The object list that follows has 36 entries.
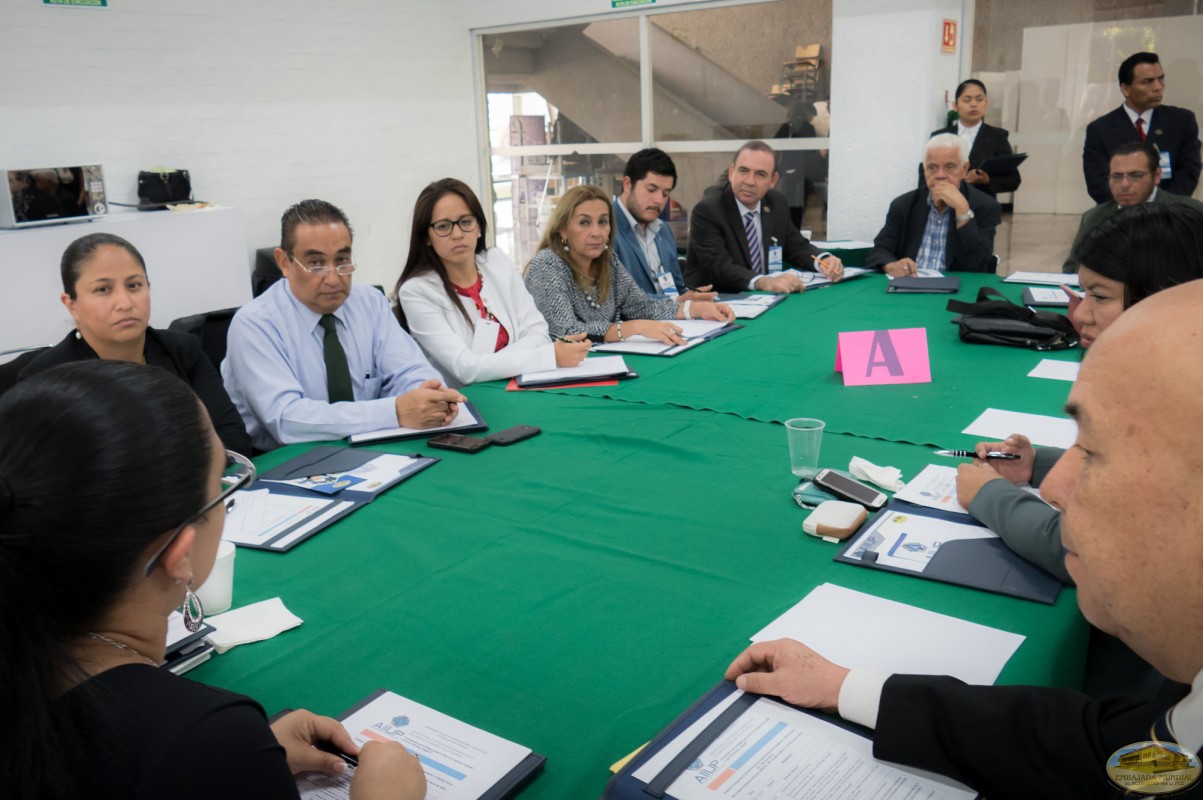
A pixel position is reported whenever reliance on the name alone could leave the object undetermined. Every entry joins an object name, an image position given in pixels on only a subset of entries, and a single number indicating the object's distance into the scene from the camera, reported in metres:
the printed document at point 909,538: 1.56
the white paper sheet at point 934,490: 1.77
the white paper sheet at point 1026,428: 2.16
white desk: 4.60
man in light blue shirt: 2.39
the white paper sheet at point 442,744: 1.05
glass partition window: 6.67
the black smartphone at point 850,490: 1.79
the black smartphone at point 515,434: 2.26
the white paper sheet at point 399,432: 2.32
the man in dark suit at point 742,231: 4.52
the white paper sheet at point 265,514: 1.75
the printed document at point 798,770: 1.01
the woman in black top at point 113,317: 2.49
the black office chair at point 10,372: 2.54
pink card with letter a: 2.73
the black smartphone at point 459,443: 2.20
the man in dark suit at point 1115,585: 0.74
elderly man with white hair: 4.54
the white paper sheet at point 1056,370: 2.73
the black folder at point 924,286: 4.11
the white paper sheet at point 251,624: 1.38
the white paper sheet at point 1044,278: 4.17
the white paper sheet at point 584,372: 2.85
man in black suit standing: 5.47
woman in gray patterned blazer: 3.46
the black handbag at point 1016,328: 3.08
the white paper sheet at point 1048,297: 3.68
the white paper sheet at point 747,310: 3.82
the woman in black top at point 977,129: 5.86
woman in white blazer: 2.97
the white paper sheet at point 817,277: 4.48
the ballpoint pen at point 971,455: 1.88
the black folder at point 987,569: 1.46
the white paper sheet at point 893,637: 1.25
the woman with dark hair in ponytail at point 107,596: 0.76
